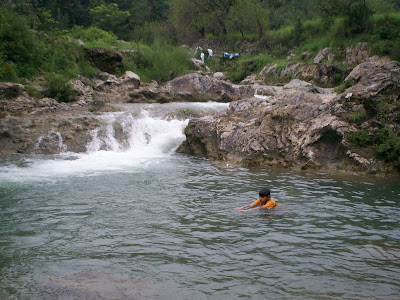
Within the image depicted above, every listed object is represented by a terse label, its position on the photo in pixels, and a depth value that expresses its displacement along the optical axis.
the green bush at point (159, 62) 23.16
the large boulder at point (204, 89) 19.95
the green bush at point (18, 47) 17.33
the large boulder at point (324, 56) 27.81
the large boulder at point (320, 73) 23.17
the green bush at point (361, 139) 10.59
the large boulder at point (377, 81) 11.36
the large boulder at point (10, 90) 14.89
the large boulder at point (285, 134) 10.77
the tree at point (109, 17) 42.00
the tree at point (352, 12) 27.92
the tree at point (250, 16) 38.94
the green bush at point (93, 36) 25.96
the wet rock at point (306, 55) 30.02
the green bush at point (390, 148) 10.08
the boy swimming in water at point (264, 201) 7.24
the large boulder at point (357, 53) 26.05
